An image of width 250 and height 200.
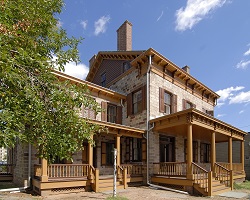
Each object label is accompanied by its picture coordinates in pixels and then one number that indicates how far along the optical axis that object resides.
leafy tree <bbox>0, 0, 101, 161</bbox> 4.71
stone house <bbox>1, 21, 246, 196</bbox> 12.70
